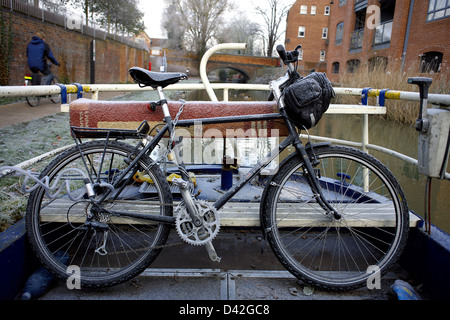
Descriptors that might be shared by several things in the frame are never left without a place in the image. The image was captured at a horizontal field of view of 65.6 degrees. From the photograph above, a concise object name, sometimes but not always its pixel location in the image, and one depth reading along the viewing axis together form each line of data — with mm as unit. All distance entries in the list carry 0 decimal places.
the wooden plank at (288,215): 2172
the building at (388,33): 18250
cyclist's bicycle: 10211
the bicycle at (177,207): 2047
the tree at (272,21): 50297
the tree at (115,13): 26625
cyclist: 10555
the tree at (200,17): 46031
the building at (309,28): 44375
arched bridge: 46562
